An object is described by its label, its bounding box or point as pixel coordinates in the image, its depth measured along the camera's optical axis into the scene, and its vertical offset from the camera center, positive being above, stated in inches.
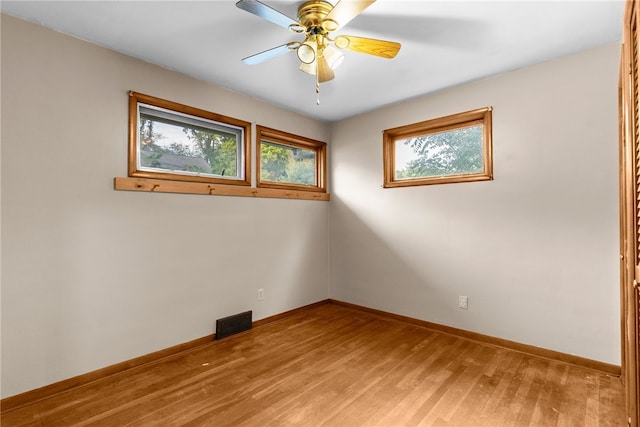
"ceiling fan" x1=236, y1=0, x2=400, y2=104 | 64.5 +42.7
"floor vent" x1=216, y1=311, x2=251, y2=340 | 117.4 -43.2
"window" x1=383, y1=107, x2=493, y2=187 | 117.6 +26.9
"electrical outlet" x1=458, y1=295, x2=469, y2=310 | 119.3 -34.2
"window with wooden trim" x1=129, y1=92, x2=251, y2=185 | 101.4 +26.7
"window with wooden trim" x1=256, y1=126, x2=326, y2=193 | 140.3 +26.8
